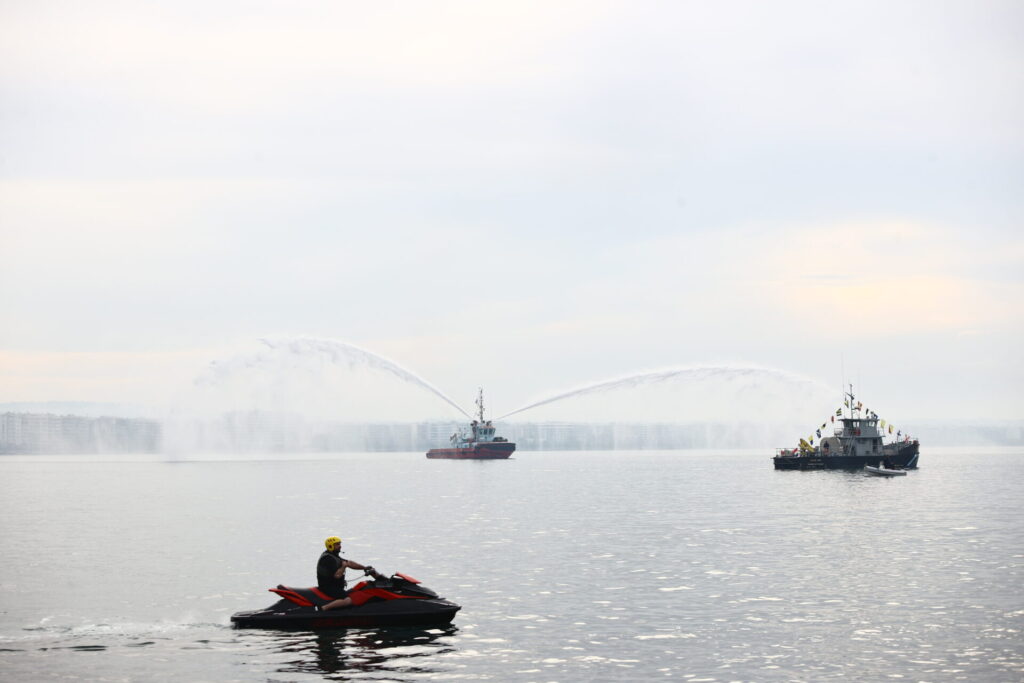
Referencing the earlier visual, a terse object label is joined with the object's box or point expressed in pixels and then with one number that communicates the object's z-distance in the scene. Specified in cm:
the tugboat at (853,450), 16912
